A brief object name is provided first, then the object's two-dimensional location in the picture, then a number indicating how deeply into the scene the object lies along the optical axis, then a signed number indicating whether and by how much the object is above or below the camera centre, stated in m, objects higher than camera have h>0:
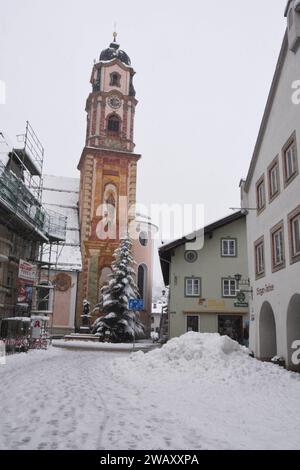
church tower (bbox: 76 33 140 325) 45.84 +17.20
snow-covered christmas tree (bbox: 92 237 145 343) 38.66 +1.93
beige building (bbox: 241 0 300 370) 15.59 +4.44
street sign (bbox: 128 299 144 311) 25.30 +1.30
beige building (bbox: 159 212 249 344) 30.31 +3.22
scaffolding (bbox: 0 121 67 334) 26.11 +7.68
